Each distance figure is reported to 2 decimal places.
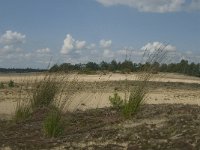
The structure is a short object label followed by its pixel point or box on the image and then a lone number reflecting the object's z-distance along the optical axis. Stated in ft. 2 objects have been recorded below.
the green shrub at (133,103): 17.25
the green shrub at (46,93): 21.77
